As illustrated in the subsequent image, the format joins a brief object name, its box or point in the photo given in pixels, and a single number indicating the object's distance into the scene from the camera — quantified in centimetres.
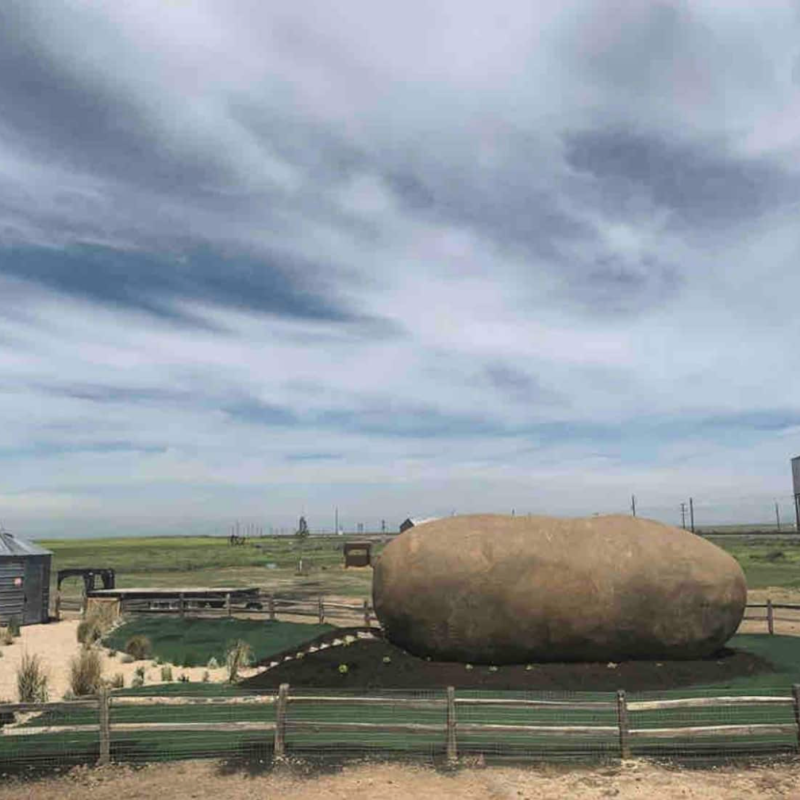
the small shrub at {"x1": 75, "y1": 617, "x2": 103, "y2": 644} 2054
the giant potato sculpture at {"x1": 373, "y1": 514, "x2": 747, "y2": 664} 1291
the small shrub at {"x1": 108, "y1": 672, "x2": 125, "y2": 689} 1366
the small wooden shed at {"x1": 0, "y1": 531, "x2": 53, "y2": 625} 2447
